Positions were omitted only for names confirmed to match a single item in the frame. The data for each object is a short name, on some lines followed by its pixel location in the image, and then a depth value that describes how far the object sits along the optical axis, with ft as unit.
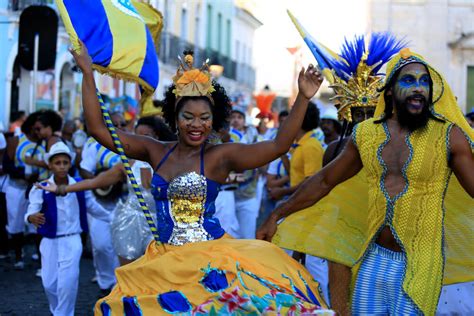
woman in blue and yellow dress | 17.88
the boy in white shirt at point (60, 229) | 30.09
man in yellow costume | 18.79
